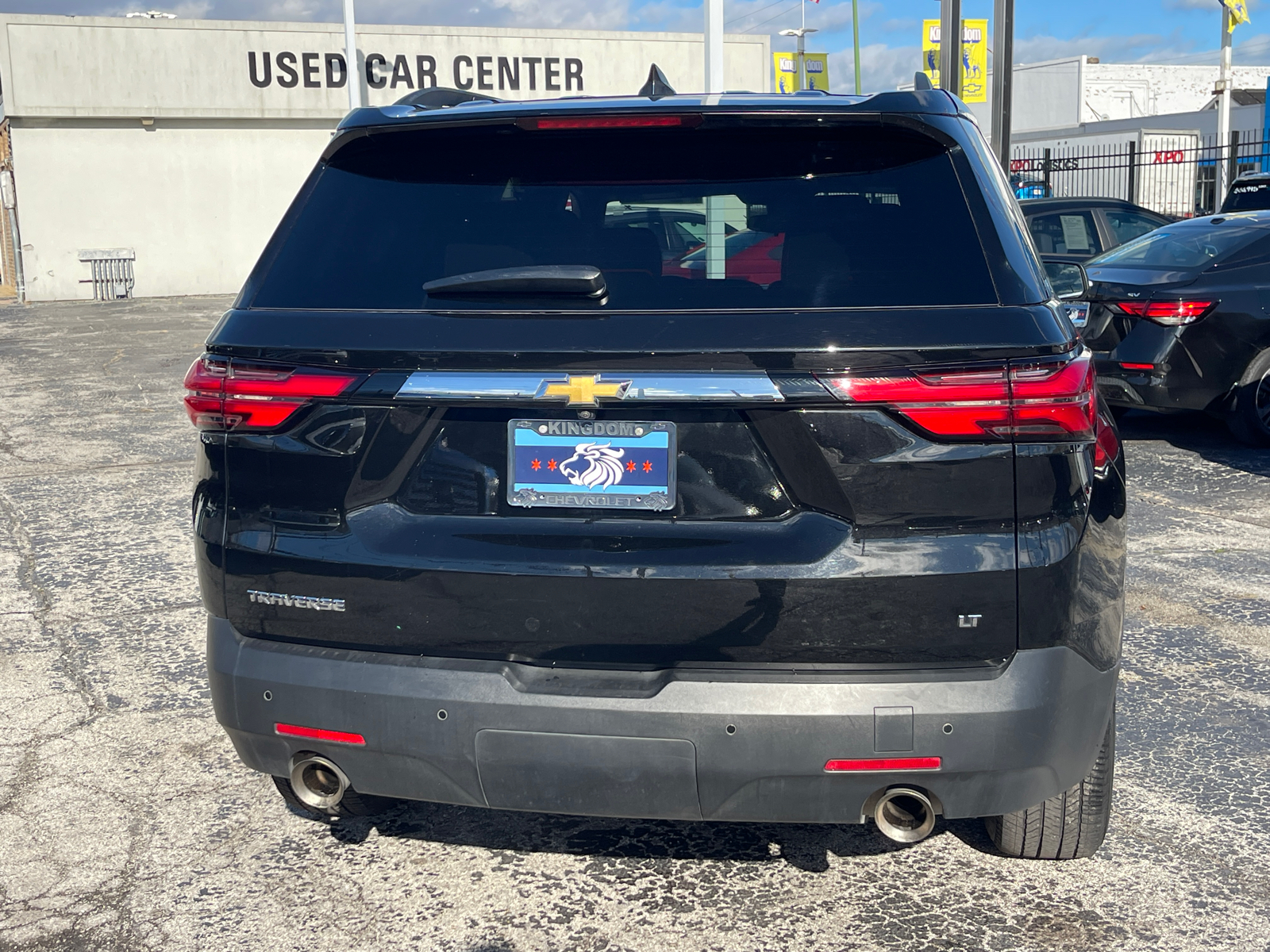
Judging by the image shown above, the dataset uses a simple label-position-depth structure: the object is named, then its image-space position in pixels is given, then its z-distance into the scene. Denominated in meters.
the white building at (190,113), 29.34
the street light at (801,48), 37.44
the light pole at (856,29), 48.84
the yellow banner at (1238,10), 25.52
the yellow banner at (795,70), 37.94
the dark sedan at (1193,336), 8.27
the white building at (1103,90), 66.94
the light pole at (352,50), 26.08
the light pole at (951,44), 13.37
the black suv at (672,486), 2.34
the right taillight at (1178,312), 8.27
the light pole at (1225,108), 26.38
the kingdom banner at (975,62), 22.70
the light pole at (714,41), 14.45
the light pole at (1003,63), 13.09
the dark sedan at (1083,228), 12.20
